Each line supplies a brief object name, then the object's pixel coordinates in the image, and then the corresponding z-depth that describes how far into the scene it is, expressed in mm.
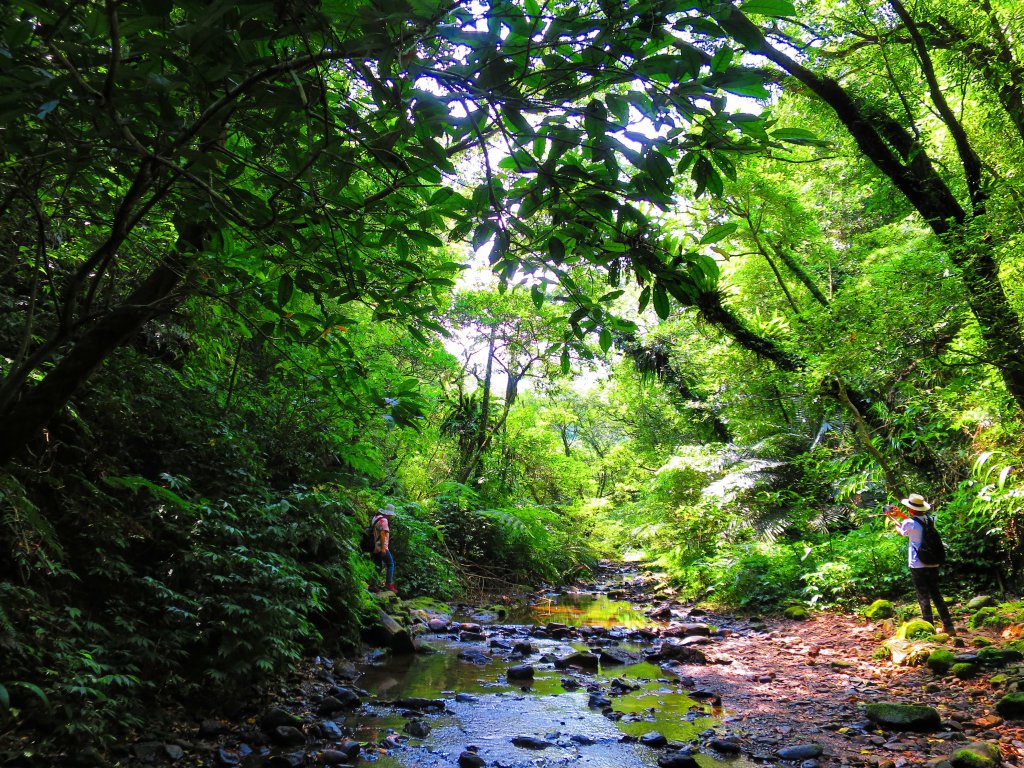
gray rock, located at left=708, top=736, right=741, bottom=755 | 4594
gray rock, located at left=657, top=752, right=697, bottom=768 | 4316
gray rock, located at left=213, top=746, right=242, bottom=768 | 3880
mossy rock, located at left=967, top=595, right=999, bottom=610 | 7195
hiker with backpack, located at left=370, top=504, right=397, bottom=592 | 9234
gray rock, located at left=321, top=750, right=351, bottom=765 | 4148
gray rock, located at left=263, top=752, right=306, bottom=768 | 3979
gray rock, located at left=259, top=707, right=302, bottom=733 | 4469
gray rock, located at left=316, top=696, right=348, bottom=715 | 5072
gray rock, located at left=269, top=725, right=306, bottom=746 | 4316
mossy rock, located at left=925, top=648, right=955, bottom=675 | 5785
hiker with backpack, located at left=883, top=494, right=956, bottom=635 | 6875
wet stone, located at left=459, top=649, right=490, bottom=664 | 7387
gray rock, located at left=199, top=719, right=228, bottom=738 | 4145
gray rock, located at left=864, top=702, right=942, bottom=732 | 4598
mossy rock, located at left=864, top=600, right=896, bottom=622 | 8016
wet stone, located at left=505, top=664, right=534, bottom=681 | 6719
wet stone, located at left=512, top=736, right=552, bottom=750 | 4734
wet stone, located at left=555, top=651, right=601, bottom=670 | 7344
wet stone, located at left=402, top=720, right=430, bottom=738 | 4832
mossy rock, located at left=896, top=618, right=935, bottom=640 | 6734
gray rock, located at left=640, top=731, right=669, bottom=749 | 4750
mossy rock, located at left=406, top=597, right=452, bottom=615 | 10172
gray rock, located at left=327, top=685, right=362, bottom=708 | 5316
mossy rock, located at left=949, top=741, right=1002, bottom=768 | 3748
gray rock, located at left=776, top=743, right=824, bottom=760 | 4387
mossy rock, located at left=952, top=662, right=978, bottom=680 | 5547
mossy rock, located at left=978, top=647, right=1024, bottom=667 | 5551
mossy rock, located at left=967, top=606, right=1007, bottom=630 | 6694
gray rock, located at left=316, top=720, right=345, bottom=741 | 4566
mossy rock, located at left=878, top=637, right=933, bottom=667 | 6277
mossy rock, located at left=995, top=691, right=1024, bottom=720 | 4488
